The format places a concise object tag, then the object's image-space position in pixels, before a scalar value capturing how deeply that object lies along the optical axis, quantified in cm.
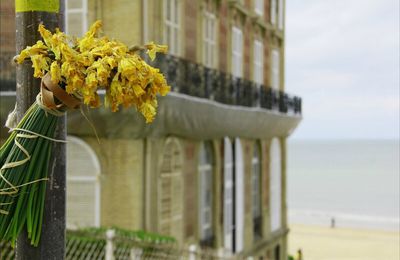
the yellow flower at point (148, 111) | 261
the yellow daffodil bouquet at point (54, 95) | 252
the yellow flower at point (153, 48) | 264
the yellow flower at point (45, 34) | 252
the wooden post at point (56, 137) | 269
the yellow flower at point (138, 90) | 254
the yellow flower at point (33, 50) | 254
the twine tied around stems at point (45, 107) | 259
